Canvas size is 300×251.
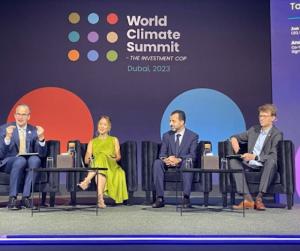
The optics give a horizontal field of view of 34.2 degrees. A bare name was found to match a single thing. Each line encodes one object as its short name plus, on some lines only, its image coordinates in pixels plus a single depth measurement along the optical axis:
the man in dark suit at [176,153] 5.59
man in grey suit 5.43
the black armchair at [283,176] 5.48
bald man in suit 5.37
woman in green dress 5.73
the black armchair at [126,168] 5.89
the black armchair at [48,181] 5.50
